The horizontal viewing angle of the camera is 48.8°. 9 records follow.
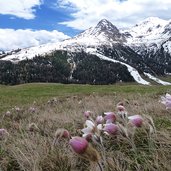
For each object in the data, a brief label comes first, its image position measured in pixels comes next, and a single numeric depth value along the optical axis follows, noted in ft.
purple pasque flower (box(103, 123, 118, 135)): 5.94
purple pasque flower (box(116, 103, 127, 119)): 7.46
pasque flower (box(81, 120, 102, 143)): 5.41
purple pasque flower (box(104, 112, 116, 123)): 6.84
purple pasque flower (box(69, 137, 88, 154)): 4.42
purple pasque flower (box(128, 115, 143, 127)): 6.02
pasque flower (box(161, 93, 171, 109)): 6.38
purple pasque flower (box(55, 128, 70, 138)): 6.64
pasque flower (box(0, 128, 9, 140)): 9.76
